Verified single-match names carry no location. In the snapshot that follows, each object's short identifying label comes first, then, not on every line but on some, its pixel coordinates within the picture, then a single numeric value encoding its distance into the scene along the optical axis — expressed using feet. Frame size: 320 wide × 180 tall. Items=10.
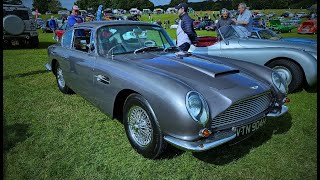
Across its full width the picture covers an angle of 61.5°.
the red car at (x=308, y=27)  69.51
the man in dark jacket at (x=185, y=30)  19.42
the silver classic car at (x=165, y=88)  8.31
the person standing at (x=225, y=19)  24.02
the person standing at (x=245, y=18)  23.35
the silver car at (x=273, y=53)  17.11
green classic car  82.43
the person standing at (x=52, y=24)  76.90
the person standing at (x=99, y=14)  35.32
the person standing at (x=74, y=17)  28.25
